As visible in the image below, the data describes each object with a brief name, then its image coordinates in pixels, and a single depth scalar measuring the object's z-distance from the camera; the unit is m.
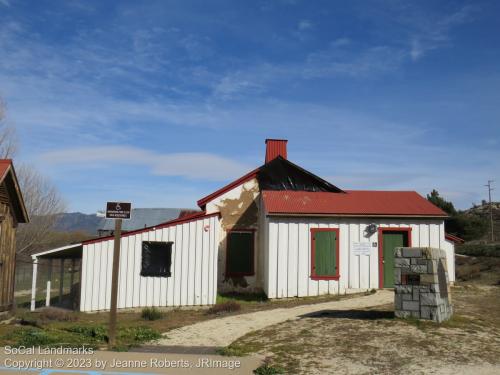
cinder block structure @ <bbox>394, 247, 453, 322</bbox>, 10.70
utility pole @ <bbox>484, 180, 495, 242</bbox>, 39.69
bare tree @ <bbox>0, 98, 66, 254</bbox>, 37.38
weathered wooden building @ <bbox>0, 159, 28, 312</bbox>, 13.08
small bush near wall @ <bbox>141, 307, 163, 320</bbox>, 13.84
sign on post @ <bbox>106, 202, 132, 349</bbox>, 9.65
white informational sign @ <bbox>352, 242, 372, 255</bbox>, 17.27
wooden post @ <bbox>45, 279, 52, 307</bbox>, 17.30
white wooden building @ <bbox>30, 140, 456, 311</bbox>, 16.33
